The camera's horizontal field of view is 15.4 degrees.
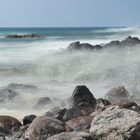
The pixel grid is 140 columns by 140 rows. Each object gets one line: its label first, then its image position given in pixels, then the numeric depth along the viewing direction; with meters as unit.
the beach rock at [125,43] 24.81
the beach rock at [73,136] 6.20
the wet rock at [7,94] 13.43
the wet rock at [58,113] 9.66
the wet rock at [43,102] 12.48
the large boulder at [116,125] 6.25
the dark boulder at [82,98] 11.51
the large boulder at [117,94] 12.72
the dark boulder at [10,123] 8.92
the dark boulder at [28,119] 9.38
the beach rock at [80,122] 8.26
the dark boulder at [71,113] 9.57
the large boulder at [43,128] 7.04
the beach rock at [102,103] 10.98
